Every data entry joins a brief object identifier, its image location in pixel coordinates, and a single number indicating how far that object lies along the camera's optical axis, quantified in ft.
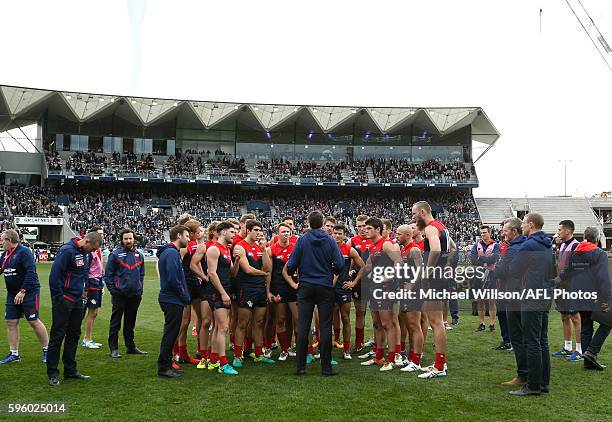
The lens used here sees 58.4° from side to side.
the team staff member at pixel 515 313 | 21.59
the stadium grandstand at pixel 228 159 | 156.56
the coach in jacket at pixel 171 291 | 22.59
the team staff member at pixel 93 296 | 30.14
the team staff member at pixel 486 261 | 36.63
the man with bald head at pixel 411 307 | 24.02
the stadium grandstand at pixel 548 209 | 182.39
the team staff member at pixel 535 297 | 20.49
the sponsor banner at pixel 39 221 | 138.21
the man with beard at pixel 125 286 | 28.02
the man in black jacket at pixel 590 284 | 24.76
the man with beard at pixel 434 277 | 22.50
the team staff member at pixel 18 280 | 24.43
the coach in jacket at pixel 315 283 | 23.75
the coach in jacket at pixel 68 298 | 21.67
